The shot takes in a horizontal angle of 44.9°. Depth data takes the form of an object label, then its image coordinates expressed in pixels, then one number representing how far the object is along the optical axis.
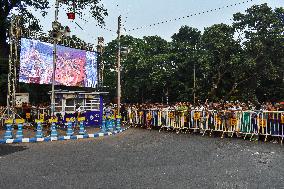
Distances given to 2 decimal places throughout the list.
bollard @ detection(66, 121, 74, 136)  17.94
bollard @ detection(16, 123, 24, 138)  16.41
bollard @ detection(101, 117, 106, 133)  19.99
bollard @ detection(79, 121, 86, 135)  18.39
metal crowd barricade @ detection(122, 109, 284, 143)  15.73
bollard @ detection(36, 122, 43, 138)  16.70
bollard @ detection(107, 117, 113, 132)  20.90
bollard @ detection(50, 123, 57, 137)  17.34
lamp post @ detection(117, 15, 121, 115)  25.52
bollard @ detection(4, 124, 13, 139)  16.31
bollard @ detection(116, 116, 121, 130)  21.64
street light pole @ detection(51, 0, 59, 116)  18.64
